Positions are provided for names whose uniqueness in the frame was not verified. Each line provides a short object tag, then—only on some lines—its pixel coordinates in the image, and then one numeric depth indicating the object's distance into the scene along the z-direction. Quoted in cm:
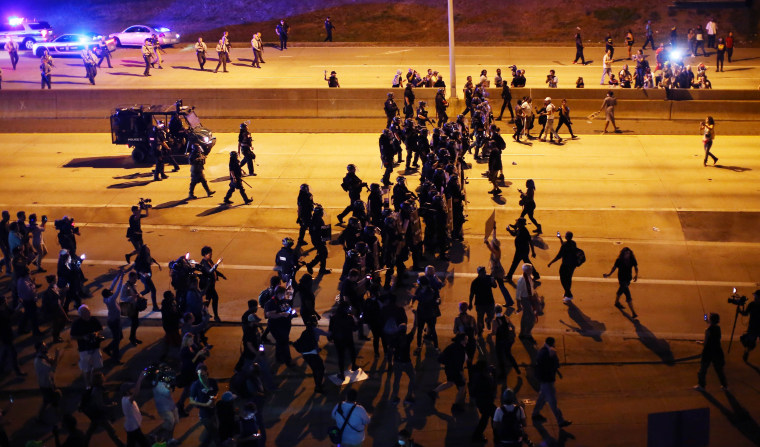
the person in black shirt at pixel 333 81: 3256
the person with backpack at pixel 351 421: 1051
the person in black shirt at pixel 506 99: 2961
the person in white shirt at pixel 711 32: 4094
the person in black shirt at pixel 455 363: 1231
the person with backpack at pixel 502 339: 1300
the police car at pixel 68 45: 4519
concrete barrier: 3047
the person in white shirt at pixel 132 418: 1109
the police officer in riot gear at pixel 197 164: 2206
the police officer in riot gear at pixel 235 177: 2130
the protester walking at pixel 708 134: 2431
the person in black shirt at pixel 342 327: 1313
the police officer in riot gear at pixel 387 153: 2281
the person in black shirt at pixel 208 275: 1495
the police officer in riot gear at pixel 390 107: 2806
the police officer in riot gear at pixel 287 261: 1548
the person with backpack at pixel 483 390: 1149
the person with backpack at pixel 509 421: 1049
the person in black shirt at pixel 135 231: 1759
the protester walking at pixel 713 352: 1279
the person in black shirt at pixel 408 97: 2875
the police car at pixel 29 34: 4894
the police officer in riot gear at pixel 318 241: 1700
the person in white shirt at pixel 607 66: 3475
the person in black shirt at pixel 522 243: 1652
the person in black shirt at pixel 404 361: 1274
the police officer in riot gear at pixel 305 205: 1811
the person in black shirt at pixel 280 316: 1352
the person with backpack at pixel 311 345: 1266
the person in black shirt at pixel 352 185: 1934
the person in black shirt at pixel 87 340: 1308
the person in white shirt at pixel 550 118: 2750
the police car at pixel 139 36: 4684
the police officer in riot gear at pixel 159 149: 2488
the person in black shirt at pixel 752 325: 1348
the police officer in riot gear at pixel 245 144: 2386
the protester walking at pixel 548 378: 1183
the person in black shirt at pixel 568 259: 1564
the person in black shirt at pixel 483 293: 1428
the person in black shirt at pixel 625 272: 1537
